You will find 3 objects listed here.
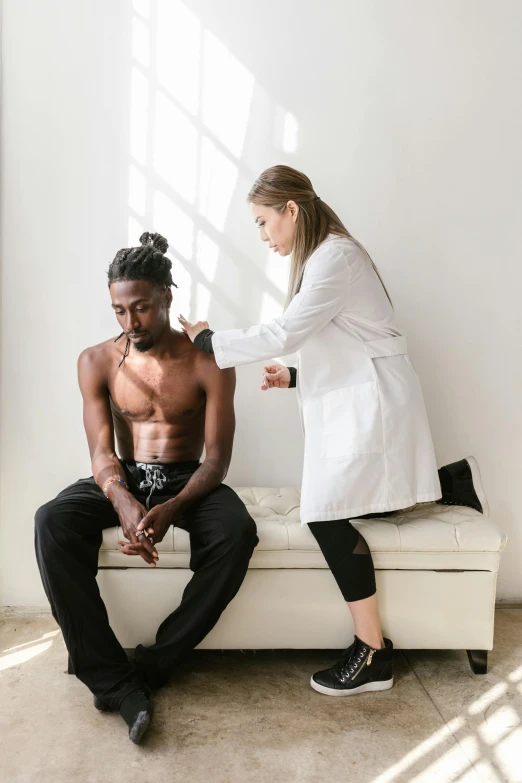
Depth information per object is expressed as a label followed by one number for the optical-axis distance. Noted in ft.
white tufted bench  7.71
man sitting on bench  7.06
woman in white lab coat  7.30
